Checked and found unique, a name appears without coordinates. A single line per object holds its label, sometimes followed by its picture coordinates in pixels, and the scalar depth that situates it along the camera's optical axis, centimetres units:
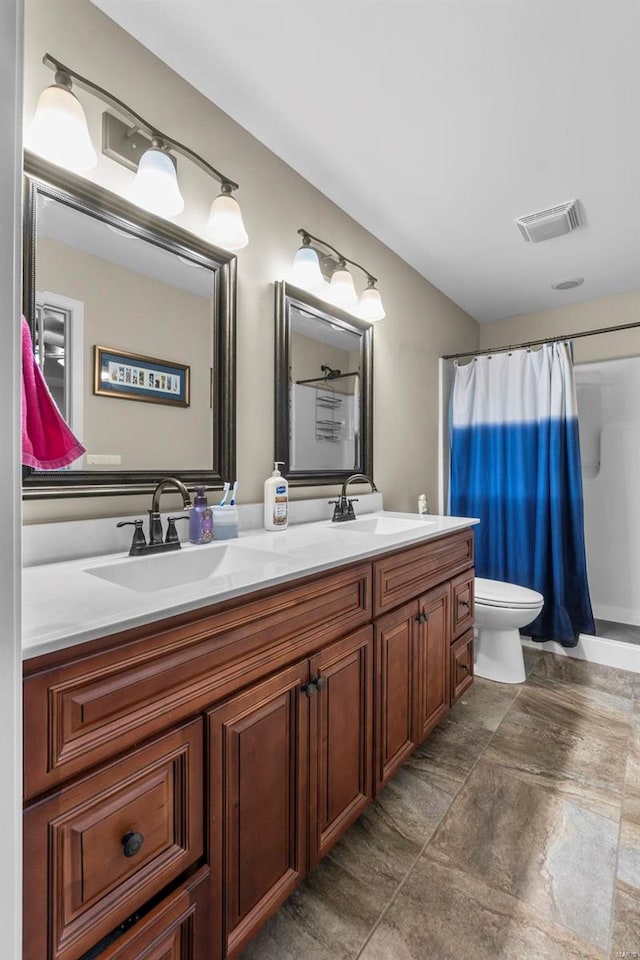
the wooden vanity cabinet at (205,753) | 63
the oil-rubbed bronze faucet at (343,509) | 190
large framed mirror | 110
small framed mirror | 177
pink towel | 90
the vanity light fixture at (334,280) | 177
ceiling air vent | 208
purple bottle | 131
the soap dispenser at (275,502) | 161
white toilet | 217
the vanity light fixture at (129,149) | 104
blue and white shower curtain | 261
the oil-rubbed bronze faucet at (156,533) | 117
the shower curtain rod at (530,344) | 237
